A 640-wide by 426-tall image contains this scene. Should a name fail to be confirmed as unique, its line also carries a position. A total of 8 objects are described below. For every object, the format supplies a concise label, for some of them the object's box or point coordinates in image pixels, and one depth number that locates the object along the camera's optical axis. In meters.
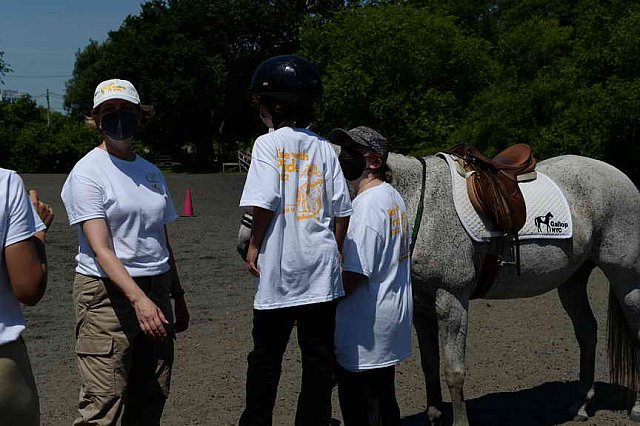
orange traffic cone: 17.65
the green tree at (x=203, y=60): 41.53
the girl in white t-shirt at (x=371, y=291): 3.28
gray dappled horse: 4.29
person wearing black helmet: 2.96
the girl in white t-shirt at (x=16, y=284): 2.30
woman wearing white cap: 2.96
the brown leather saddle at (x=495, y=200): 4.38
